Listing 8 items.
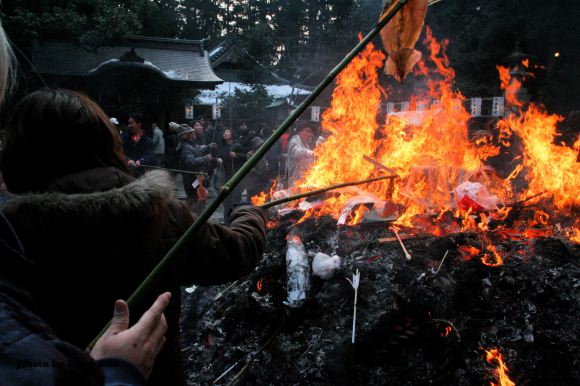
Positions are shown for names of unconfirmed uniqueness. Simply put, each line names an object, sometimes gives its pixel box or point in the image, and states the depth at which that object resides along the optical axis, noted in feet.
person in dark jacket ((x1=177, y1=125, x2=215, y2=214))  28.86
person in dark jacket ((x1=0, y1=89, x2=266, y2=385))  4.36
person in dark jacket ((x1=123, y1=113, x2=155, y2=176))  28.84
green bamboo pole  3.99
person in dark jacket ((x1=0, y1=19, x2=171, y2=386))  2.71
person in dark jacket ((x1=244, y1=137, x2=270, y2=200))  32.81
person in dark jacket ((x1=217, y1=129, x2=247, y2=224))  33.75
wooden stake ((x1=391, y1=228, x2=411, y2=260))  14.84
